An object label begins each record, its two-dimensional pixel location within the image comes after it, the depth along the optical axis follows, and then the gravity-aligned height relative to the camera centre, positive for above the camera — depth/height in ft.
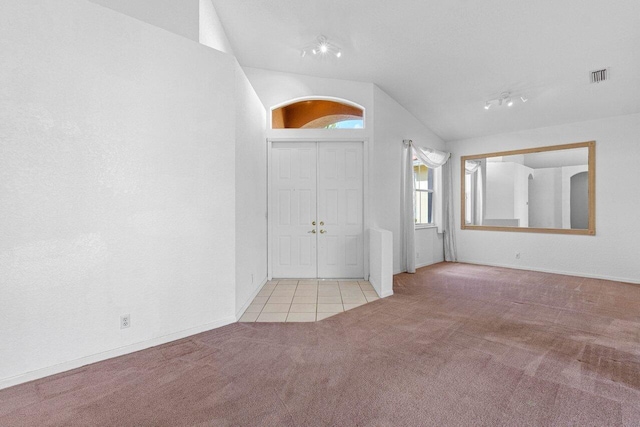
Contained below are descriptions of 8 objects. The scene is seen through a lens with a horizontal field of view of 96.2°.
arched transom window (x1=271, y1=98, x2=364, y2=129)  15.47 +5.44
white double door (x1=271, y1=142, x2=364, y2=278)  15.33 +0.26
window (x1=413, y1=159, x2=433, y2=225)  19.84 +1.45
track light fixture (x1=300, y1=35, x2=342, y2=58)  11.75 +7.04
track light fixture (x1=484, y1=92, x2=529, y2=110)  14.23 +5.88
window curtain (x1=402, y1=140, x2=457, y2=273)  16.84 +0.87
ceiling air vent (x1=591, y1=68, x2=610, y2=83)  12.25 +6.04
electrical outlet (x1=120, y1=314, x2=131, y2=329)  7.71 -2.86
